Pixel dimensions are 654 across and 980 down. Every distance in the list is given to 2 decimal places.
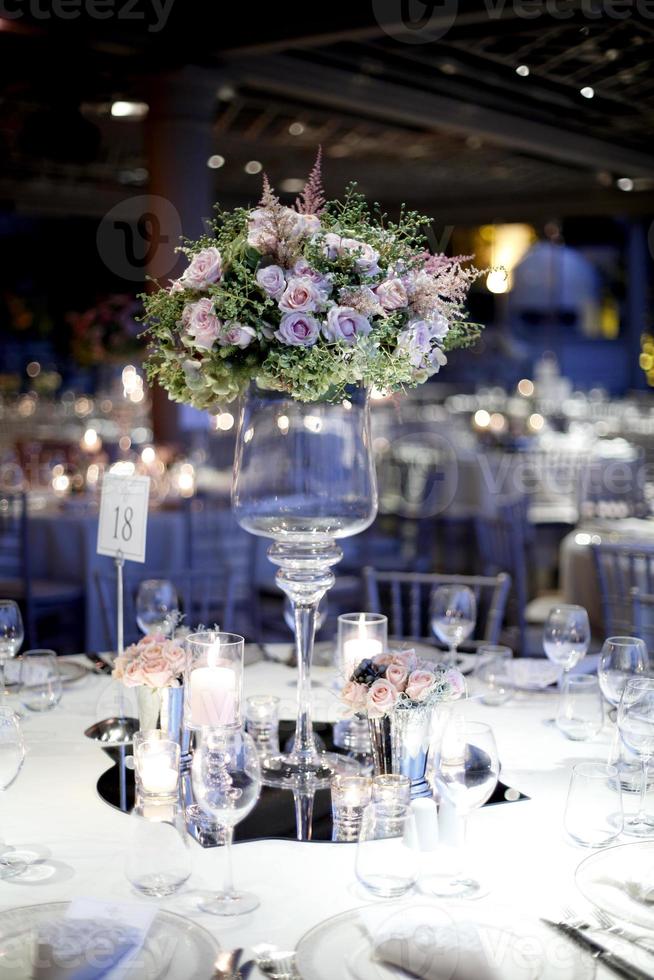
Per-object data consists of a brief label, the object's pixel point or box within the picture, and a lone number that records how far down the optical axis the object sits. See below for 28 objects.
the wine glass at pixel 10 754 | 1.56
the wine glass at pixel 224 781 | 1.42
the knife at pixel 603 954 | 1.26
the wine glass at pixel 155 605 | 2.56
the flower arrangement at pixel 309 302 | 1.87
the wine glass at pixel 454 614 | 2.59
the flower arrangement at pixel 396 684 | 1.72
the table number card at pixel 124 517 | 2.10
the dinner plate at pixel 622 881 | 1.43
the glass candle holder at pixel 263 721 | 2.10
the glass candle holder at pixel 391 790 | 1.39
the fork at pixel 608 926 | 1.34
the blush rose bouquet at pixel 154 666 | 1.88
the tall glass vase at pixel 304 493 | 2.00
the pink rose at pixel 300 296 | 1.85
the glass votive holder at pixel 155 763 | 1.63
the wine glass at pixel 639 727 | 1.74
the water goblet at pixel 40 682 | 2.32
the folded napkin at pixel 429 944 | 1.25
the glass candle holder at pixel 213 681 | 1.80
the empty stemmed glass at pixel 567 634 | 2.42
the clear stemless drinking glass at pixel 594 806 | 1.54
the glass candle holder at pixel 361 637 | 2.07
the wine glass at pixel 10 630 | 2.41
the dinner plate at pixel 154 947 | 1.25
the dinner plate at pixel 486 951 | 1.25
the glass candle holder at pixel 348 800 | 1.74
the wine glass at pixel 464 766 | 1.51
